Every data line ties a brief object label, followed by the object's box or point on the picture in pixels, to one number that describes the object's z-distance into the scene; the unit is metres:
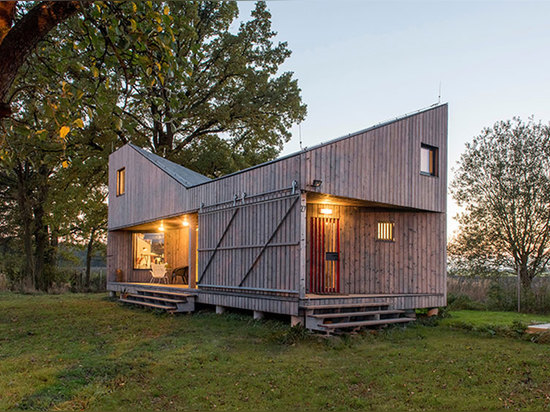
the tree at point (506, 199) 16.25
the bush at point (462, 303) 13.89
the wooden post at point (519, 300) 13.05
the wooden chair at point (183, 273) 15.34
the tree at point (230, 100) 21.16
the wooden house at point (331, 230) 9.05
